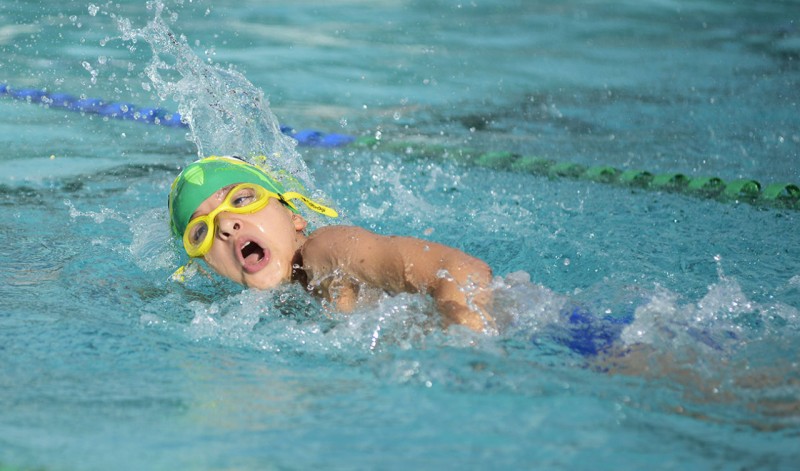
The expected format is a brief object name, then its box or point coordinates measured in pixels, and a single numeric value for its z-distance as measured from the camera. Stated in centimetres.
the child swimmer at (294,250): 487
